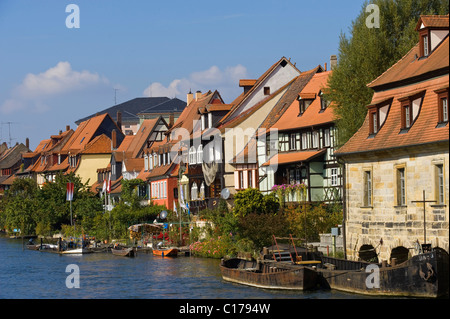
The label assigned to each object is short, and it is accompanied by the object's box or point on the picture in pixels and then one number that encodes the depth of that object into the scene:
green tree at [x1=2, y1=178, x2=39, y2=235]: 111.50
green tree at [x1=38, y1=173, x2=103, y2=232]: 100.68
